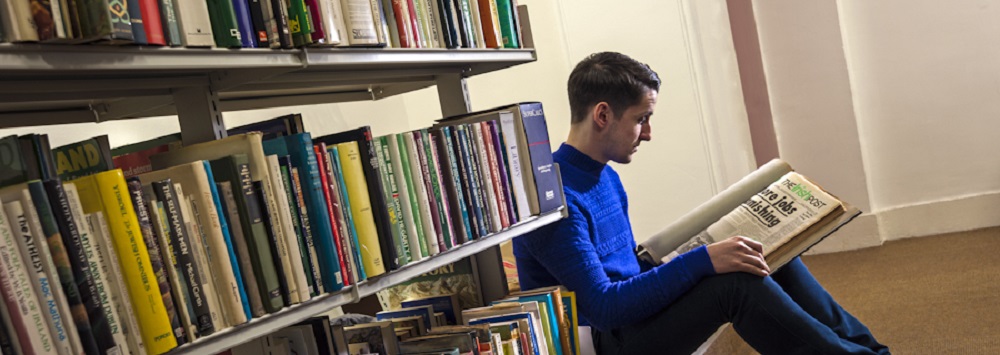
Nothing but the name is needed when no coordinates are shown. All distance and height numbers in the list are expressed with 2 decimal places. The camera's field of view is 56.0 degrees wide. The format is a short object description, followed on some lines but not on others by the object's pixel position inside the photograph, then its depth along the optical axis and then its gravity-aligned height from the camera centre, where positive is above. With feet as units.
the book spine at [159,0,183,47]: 3.95 +0.75
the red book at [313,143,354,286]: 4.69 -0.15
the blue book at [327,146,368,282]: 4.82 -0.21
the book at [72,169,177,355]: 3.63 -0.14
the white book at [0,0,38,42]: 3.39 +0.76
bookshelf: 3.80 +0.60
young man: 6.31 -1.15
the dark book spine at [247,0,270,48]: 4.47 +0.77
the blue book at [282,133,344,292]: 4.57 -0.15
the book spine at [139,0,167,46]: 3.83 +0.75
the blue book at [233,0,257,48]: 4.36 +0.76
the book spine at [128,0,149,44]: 3.75 +0.74
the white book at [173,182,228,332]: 3.93 -0.24
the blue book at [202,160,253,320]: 4.06 -0.19
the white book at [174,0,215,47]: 4.06 +0.76
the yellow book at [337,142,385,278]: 4.93 -0.21
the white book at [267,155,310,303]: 4.34 -0.29
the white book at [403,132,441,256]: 5.41 -0.24
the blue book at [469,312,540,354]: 6.15 -1.16
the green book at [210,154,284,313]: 4.17 -0.16
